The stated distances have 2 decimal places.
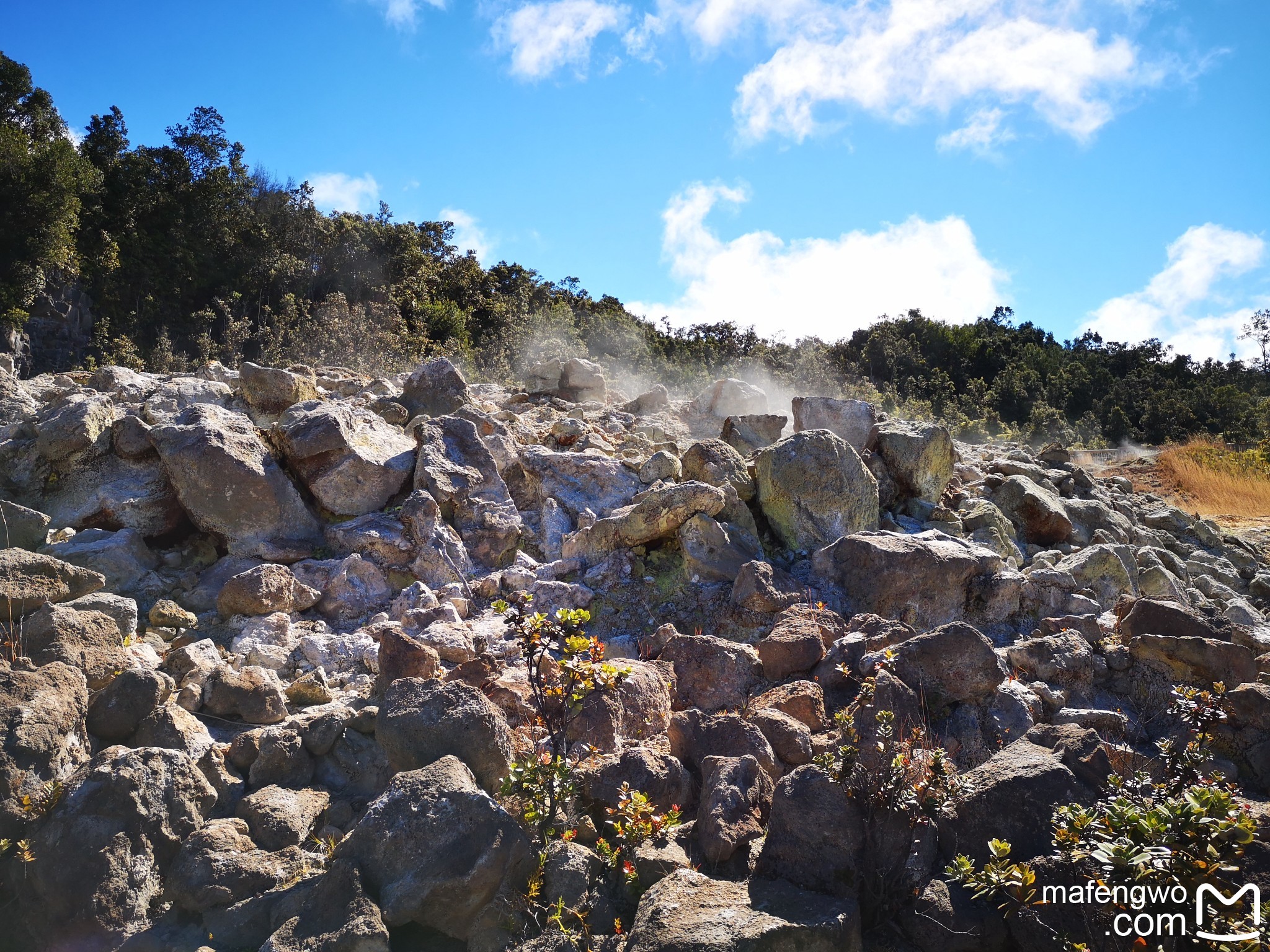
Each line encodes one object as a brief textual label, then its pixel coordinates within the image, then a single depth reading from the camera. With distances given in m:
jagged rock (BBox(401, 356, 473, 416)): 8.05
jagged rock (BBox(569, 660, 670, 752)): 3.92
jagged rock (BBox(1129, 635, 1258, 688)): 4.71
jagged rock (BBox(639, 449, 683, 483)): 7.20
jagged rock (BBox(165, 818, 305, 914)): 2.94
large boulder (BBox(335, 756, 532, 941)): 2.80
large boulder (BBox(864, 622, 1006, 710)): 4.38
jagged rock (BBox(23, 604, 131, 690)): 3.79
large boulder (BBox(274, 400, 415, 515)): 6.29
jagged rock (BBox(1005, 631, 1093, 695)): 4.91
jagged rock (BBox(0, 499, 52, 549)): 5.21
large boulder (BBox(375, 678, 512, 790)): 3.40
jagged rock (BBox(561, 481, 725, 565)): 6.18
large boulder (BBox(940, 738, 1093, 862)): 3.06
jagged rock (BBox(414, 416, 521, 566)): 6.35
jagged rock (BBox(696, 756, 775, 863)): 3.13
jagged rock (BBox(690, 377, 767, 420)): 11.39
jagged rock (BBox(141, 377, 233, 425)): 6.48
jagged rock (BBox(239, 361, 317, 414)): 7.23
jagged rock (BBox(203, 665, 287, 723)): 4.00
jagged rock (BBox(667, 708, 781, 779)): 3.67
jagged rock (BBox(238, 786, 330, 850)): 3.24
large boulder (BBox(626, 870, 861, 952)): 2.57
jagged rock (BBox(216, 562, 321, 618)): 5.09
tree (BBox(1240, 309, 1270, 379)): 36.34
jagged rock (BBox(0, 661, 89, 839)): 3.05
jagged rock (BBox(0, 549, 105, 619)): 4.08
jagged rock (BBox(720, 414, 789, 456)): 8.48
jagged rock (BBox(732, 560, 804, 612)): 5.56
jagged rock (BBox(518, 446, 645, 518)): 6.98
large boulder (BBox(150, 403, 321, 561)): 5.84
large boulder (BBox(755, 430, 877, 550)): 6.75
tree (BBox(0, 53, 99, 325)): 13.47
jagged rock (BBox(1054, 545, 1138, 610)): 6.73
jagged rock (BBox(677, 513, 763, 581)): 6.00
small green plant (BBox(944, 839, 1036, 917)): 2.51
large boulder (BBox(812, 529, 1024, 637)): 5.78
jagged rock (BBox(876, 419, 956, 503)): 7.93
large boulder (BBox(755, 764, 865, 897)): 2.96
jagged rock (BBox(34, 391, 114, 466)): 6.04
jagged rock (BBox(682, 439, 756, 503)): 6.84
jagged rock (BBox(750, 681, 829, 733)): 4.18
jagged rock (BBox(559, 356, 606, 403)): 12.39
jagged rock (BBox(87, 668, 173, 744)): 3.57
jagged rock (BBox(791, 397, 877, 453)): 9.02
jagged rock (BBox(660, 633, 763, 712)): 4.53
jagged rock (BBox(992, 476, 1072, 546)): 8.37
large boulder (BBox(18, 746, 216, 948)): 2.82
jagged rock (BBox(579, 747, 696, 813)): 3.37
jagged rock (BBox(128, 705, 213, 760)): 3.57
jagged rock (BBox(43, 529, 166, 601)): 5.31
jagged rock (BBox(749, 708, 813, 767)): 3.82
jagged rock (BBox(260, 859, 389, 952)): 2.65
